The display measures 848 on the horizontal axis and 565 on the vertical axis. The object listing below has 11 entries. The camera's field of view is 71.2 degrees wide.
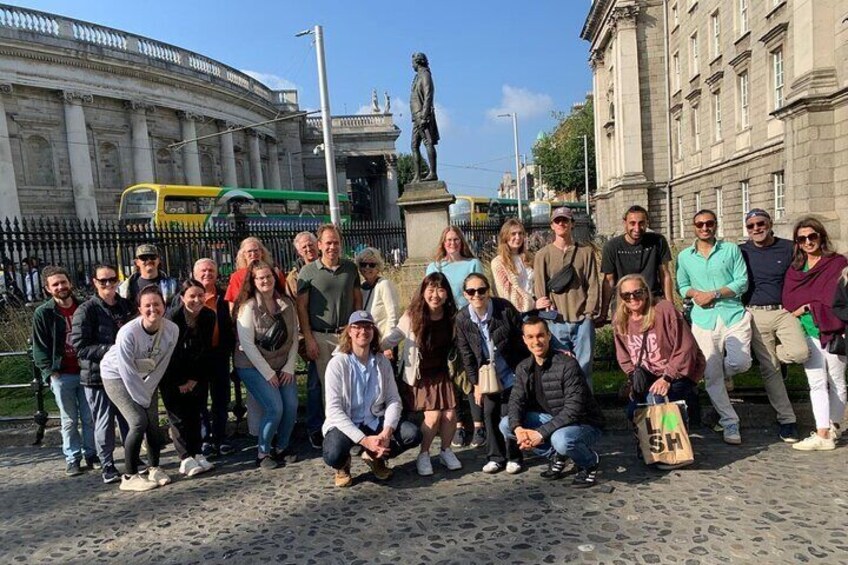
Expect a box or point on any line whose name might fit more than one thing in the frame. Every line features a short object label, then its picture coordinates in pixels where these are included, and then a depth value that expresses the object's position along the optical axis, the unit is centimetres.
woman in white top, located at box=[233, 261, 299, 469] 510
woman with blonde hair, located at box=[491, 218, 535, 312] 562
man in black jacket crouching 435
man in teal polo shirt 497
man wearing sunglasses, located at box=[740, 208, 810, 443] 498
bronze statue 1046
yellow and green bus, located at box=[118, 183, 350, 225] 2358
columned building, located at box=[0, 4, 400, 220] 3061
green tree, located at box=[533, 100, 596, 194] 6356
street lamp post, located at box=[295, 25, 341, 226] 1783
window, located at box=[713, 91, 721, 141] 2837
